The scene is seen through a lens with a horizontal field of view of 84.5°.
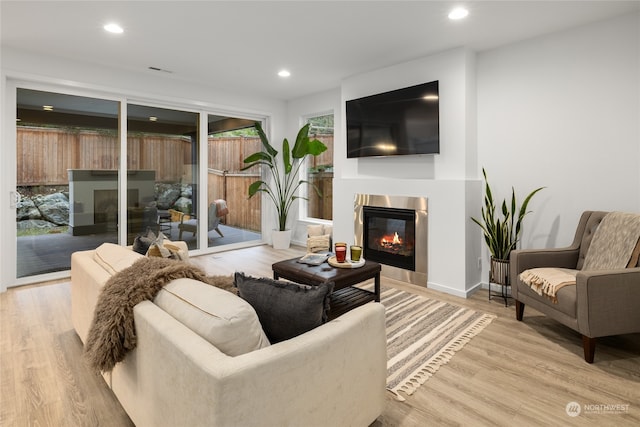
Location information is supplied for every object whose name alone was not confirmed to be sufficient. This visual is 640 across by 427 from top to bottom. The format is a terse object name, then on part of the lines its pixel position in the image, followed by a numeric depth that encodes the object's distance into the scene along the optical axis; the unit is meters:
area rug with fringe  2.15
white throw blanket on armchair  2.45
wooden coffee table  2.61
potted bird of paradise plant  5.63
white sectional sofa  1.04
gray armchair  2.19
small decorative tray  2.85
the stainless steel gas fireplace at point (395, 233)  3.90
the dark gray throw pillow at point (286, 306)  1.35
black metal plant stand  3.34
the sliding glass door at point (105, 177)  3.95
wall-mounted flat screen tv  3.78
